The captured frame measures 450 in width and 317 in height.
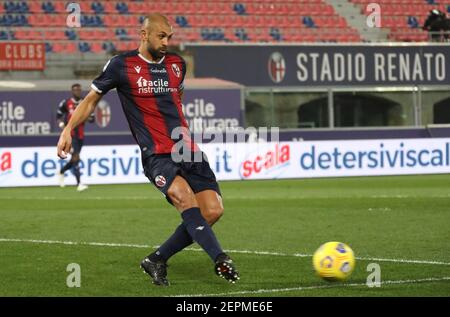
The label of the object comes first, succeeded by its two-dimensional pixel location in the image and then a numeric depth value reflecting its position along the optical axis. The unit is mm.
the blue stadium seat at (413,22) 37156
